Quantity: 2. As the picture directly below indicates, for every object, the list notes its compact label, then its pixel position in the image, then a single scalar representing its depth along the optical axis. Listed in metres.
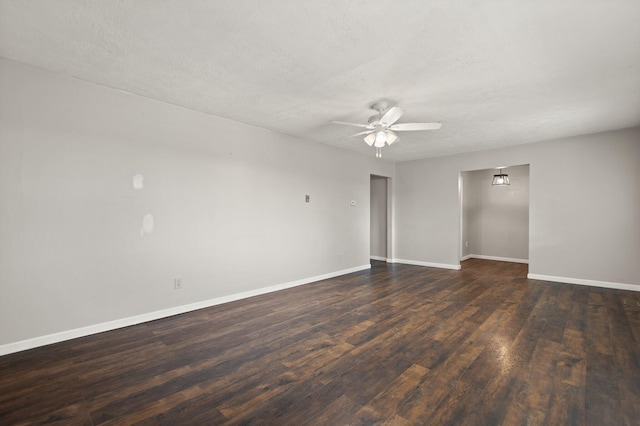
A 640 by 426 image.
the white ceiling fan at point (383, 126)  3.27
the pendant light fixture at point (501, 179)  6.76
